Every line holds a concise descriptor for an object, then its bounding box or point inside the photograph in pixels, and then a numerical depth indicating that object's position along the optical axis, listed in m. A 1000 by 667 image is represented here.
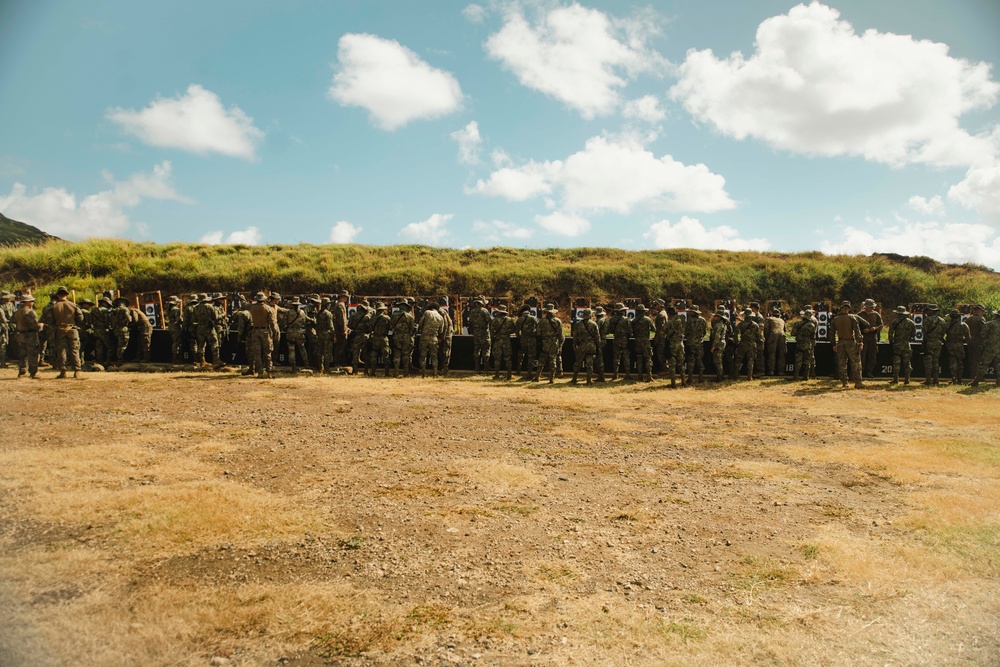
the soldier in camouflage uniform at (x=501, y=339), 16.42
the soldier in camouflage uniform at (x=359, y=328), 16.81
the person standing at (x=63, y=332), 14.61
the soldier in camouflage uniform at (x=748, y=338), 15.73
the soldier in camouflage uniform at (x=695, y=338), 15.60
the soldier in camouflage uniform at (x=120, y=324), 17.17
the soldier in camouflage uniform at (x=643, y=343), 15.48
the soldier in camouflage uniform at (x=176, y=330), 17.31
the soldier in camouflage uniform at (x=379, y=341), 16.52
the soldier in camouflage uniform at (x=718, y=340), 15.52
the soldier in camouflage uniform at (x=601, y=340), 15.72
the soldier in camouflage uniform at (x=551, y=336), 15.75
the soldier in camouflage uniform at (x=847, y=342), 15.01
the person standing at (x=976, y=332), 15.73
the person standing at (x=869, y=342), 16.23
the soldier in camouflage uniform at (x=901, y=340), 15.59
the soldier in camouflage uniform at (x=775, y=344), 16.28
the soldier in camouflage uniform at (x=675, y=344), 15.18
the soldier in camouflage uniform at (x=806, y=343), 15.86
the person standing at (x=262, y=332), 15.39
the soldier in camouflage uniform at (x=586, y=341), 15.51
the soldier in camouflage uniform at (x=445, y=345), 16.81
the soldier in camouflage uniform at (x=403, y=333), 16.33
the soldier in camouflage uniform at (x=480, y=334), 16.84
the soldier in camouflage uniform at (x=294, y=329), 16.69
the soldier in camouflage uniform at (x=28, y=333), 14.21
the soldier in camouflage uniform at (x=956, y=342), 15.34
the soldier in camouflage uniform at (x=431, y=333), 16.09
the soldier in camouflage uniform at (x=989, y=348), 15.14
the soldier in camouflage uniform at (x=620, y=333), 15.90
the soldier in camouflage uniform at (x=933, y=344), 15.52
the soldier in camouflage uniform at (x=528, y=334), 16.08
